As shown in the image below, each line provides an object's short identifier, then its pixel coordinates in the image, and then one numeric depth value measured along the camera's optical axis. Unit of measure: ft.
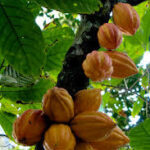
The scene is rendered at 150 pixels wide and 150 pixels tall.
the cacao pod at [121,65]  3.90
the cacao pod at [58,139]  3.25
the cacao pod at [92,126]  3.38
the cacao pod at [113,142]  3.54
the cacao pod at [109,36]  3.75
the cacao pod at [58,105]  3.36
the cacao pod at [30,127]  3.37
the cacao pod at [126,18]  4.05
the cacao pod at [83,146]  3.37
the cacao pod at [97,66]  3.56
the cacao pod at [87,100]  3.48
